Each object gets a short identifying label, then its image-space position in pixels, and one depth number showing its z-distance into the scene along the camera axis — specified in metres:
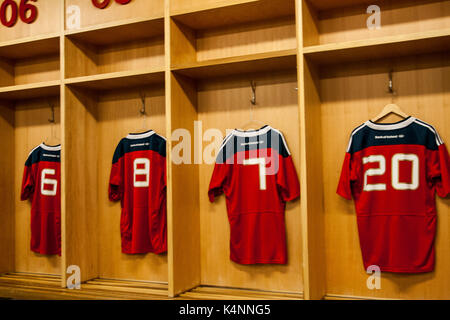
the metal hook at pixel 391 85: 2.36
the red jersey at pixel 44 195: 3.09
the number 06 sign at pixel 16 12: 3.14
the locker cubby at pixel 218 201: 2.53
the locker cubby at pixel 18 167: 3.20
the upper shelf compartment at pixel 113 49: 2.77
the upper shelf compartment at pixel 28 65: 3.13
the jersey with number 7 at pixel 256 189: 2.51
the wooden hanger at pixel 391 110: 2.32
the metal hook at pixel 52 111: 3.19
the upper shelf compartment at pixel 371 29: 2.12
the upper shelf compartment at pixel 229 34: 2.42
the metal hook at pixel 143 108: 2.93
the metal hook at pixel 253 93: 2.64
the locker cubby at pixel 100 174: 2.81
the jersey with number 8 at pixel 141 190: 2.78
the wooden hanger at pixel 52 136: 3.19
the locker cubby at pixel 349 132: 2.27
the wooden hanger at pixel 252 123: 2.64
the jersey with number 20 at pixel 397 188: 2.23
